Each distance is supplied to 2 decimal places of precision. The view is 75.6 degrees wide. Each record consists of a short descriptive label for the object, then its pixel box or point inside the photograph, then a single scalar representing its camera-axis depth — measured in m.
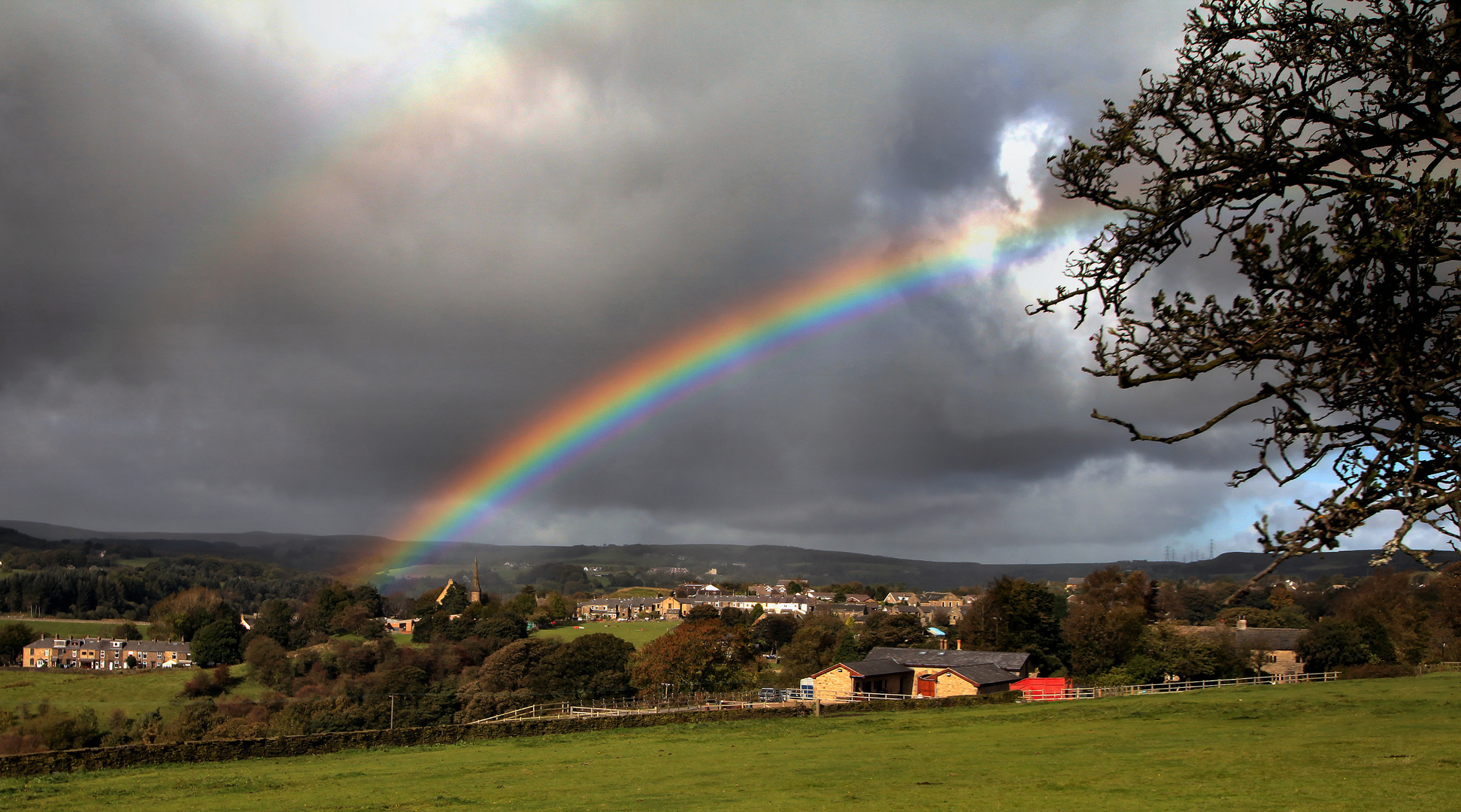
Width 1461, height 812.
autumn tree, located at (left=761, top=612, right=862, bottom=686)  92.12
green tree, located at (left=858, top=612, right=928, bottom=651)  96.09
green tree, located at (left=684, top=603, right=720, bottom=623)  112.00
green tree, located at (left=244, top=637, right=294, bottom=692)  102.31
